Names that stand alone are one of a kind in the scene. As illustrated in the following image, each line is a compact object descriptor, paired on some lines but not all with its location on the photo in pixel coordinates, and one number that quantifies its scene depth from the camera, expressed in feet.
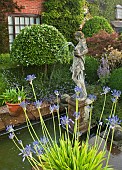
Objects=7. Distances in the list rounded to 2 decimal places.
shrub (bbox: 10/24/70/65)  18.84
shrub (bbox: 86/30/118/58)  23.58
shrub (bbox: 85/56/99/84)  21.53
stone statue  12.39
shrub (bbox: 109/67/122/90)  17.23
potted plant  15.67
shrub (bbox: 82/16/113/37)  33.01
